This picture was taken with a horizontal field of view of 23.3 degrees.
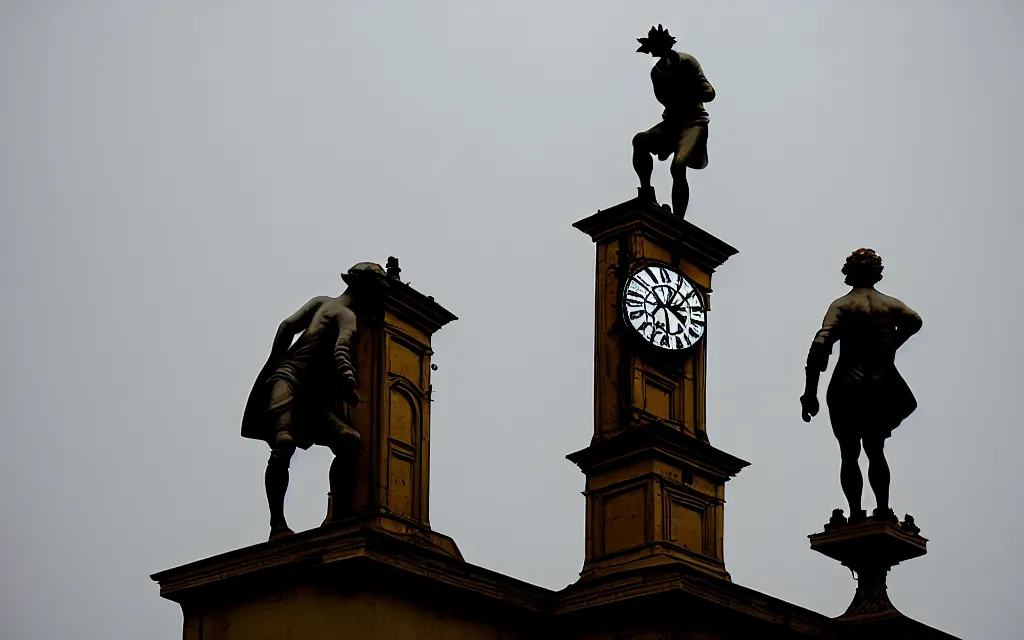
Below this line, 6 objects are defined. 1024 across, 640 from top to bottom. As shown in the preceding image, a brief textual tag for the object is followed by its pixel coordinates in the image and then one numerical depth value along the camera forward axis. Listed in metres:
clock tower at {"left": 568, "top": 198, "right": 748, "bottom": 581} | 25.42
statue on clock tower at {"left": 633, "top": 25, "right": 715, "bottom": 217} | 27.33
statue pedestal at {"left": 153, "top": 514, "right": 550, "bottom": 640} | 23.05
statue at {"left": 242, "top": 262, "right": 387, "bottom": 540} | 23.97
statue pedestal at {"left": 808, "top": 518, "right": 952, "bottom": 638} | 25.28
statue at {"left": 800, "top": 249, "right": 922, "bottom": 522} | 26.05
